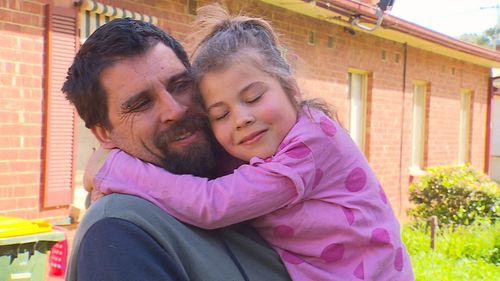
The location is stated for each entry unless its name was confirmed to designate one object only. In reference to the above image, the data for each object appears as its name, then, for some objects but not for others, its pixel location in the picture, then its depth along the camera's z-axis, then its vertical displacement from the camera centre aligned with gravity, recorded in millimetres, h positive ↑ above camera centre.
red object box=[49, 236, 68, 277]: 4976 -981
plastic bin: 4082 -758
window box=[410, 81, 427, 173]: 12344 +379
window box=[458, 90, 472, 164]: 14633 +413
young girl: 1764 -119
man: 1548 -9
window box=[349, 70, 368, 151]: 10289 +574
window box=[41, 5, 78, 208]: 5117 +128
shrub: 10242 -886
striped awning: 5367 +997
